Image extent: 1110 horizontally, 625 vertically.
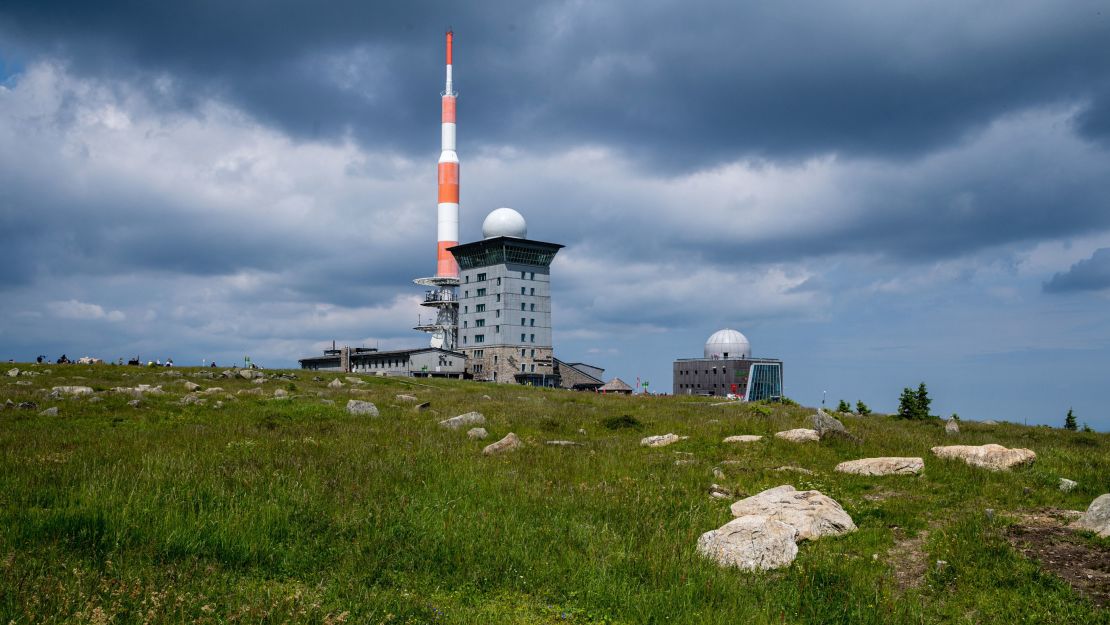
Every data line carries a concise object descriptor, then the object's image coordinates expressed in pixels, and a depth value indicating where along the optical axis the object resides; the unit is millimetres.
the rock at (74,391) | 24203
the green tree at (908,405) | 30448
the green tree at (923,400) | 31245
